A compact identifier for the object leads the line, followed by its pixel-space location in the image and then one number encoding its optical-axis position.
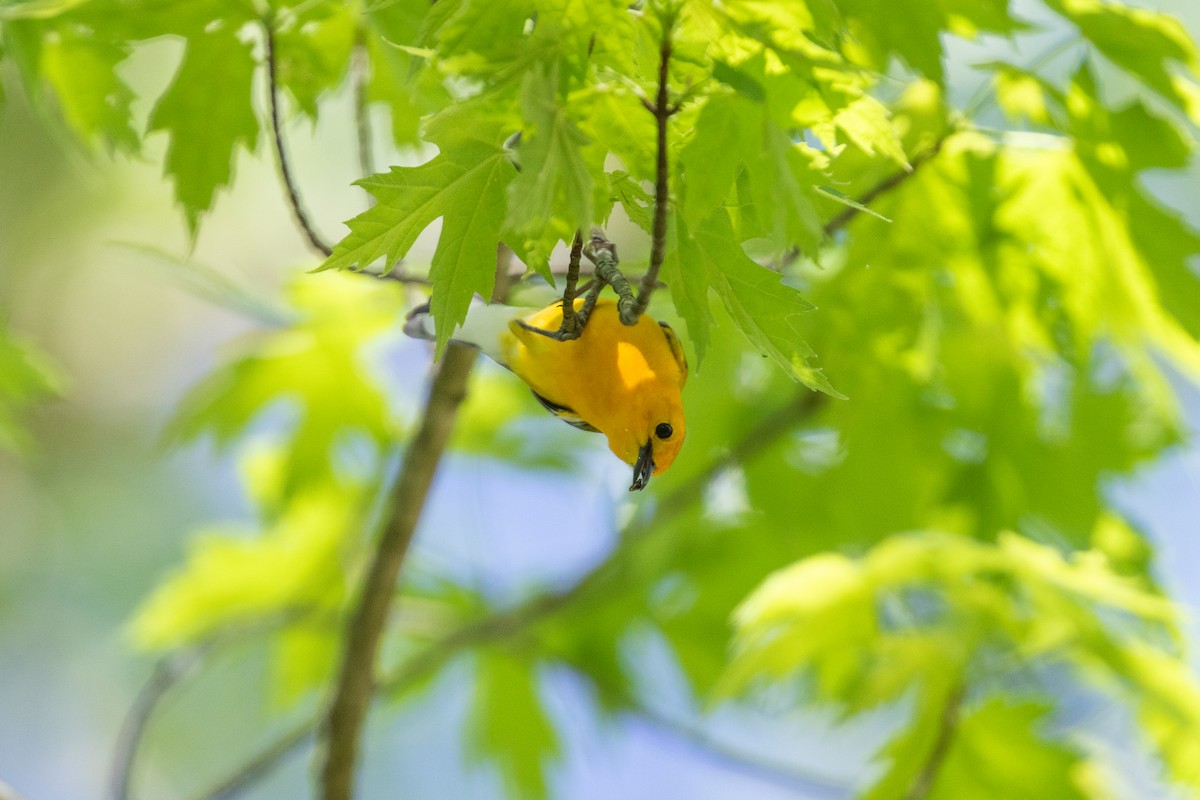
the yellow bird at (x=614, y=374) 5.54
